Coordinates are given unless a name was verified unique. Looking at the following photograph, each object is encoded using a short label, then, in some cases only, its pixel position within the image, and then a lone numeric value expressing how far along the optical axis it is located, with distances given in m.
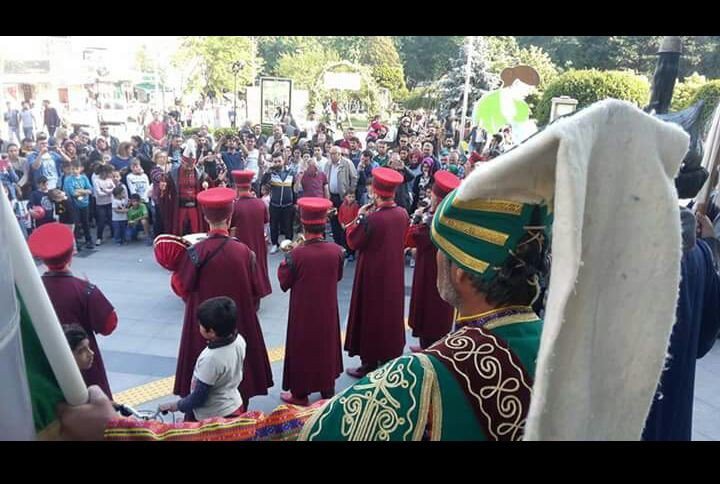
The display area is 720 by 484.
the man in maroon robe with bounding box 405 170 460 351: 5.62
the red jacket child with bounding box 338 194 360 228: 8.30
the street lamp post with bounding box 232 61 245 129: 21.31
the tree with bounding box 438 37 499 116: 23.27
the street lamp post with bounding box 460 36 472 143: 17.49
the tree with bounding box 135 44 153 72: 29.69
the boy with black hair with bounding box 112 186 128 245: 9.32
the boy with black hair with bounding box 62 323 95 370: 2.68
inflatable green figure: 6.59
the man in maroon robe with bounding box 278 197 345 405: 4.54
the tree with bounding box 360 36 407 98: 30.58
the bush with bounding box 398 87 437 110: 28.55
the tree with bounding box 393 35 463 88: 33.94
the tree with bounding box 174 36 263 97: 26.23
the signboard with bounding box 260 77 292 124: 17.31
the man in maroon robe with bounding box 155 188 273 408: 4.23
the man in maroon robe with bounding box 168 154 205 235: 8.88
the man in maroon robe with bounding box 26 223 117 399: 3.50
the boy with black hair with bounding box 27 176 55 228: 8.50
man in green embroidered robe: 1.37
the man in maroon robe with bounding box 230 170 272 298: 6.89
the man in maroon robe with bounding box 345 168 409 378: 5.23
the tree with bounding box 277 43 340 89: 28.97
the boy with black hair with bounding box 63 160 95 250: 8.99
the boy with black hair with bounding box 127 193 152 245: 9.52
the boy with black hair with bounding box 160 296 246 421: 3.17
